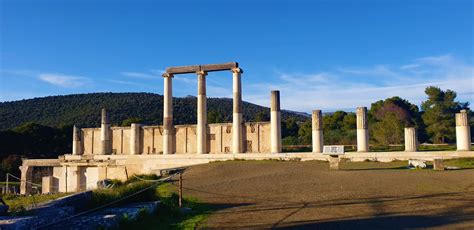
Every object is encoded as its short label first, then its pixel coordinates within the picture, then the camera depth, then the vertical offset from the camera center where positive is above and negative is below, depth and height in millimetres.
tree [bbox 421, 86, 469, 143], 48156 +2766
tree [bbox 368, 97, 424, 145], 46344 +2353
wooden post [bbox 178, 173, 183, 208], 13766 -1951
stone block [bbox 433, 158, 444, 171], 23094 -1428
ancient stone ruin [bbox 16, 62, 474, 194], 31828 -441
